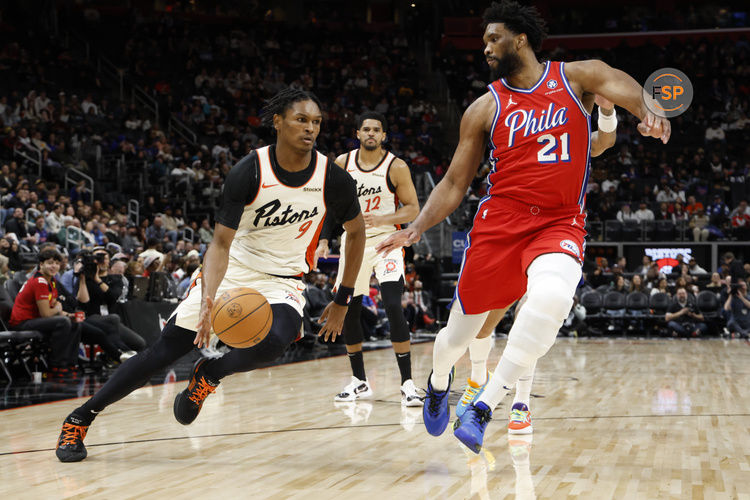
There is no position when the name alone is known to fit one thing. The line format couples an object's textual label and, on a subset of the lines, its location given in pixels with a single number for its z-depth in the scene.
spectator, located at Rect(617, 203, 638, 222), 20.08
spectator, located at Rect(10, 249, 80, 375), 8.34
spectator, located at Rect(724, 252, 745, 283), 17.86
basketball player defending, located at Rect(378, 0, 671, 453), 3.55
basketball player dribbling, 4.08
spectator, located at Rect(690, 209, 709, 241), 19.14
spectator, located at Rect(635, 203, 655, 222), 19.84
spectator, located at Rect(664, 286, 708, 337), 16.25
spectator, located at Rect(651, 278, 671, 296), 16.91
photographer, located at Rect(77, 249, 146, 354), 9.33
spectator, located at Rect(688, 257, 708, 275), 18.33
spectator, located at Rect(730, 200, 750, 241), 19.00
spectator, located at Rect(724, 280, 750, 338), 16.12
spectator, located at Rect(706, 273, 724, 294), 16.86
